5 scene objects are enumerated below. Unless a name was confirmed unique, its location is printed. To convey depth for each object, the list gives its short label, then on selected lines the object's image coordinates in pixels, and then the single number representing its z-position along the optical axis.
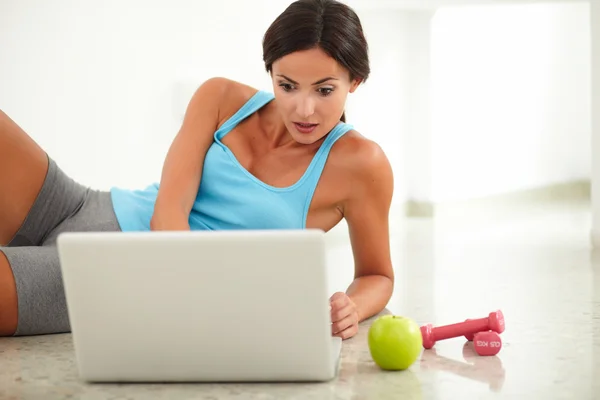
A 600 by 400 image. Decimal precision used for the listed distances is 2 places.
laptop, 1.53
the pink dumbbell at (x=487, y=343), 1.81
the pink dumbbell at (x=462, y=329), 1.84
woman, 1.89
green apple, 1.71
